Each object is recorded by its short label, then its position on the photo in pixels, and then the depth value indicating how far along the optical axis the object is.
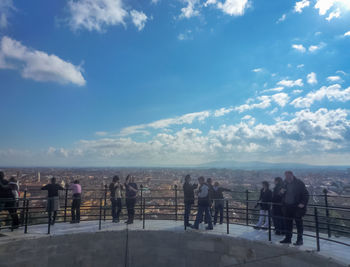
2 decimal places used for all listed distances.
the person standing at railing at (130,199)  8.63
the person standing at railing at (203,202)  7.77
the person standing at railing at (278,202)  7.21
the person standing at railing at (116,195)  8.84
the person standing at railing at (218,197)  8.77
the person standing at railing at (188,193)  8.32
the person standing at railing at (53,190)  7.84
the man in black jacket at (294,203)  6.12
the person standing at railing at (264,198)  7.59
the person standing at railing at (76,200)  8.83
